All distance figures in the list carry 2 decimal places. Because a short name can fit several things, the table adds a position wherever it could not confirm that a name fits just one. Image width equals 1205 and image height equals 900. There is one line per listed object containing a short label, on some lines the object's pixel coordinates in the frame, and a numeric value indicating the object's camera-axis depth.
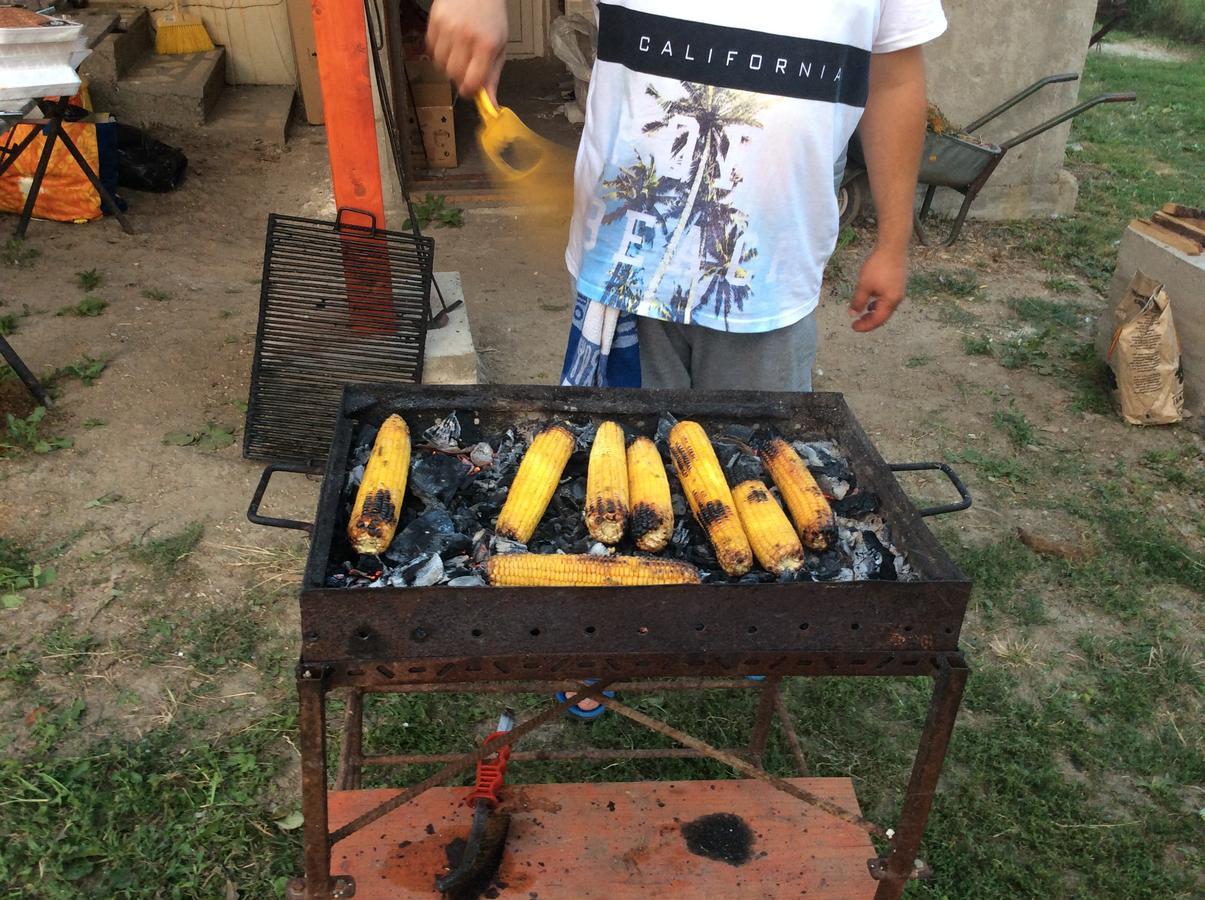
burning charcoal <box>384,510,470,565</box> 1.85
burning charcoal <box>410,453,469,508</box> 2.05
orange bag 6.30
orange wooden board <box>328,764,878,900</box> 2.33
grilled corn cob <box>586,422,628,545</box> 1.91
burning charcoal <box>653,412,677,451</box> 2.27
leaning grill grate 4.21
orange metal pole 3.75
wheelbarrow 6.63
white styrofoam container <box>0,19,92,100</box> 4.42
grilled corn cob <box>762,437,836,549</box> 1.95
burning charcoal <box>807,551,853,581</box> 1.89
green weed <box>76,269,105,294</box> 5.66
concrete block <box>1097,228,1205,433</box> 4.98
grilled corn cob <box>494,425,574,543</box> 1.92
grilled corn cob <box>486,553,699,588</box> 1.73
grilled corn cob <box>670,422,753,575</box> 1.88
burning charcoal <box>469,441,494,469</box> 2.18
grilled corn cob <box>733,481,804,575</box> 1.87
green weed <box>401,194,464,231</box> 6.99
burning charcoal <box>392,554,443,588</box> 1.77
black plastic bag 6.84
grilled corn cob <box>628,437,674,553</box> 1.92
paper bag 4.97
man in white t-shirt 2.17
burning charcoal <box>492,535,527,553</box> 1.87
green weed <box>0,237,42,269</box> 5.88
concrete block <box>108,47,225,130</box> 7.69
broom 8.41
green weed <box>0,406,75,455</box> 4.15
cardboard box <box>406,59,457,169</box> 7.44
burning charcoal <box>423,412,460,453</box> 2.22
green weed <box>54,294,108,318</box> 5.33
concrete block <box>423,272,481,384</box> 4.35
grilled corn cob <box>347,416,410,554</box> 1.83
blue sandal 3.11
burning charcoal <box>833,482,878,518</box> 2.07
